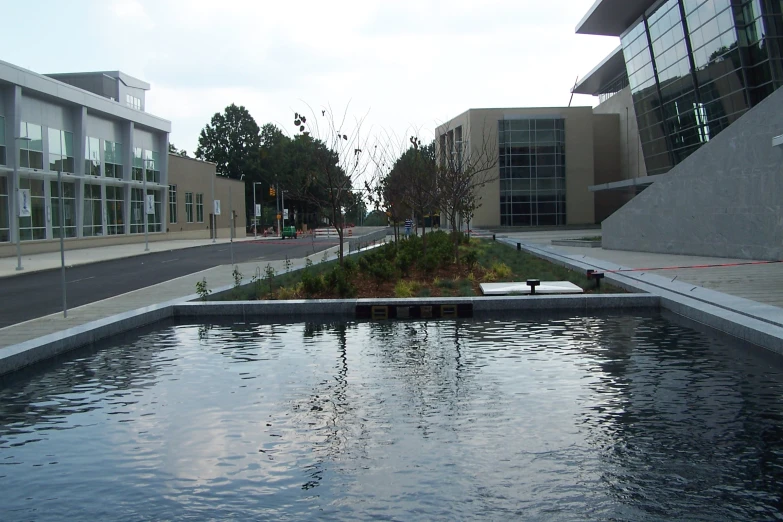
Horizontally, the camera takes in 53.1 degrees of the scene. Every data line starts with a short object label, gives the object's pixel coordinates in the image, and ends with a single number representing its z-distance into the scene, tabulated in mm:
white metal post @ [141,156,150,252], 64269
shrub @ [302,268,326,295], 18188
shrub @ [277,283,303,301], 17984
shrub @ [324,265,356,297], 17953
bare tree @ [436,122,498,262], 28805
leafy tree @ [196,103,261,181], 124750
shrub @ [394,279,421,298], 18203
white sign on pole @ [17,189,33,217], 35781
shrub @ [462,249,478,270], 23891
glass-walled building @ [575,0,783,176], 42125
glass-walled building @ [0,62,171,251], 44406
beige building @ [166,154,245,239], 73688
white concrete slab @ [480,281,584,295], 18094
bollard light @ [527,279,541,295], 17594
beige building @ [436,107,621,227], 83938
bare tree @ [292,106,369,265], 22984
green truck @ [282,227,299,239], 79500
